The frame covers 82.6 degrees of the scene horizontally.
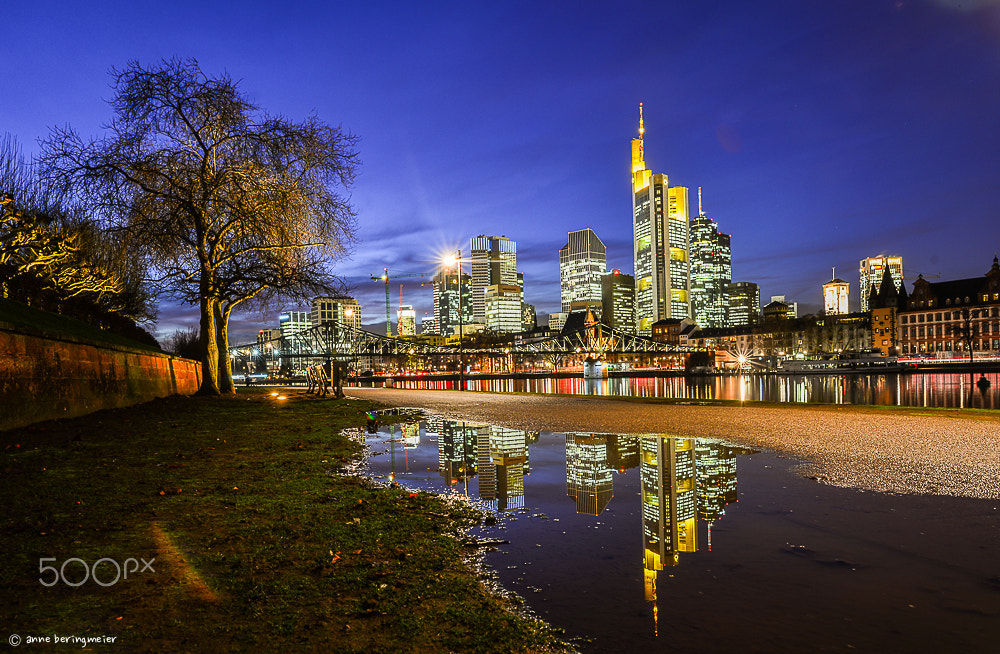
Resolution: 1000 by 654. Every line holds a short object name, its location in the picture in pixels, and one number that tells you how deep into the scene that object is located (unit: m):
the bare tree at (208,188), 18.58
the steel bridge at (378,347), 138.38
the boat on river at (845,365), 118.62
